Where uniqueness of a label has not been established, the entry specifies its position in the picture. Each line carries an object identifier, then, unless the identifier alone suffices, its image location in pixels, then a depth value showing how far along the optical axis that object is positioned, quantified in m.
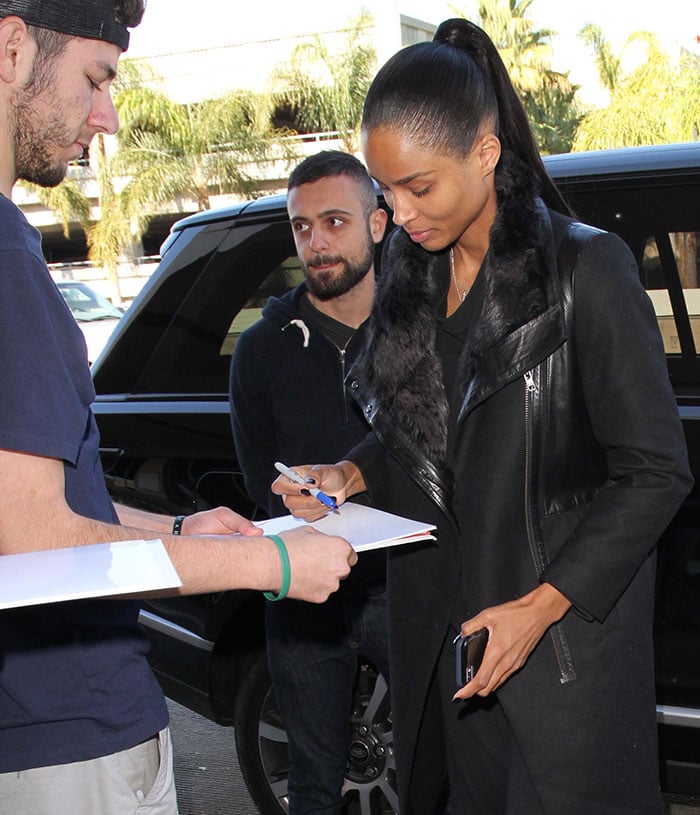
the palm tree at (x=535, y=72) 34.53
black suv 2.79
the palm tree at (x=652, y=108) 26.25
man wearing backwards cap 1.51
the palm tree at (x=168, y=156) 32.97
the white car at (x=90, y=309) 17.83
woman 1.83
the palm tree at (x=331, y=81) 33.78
